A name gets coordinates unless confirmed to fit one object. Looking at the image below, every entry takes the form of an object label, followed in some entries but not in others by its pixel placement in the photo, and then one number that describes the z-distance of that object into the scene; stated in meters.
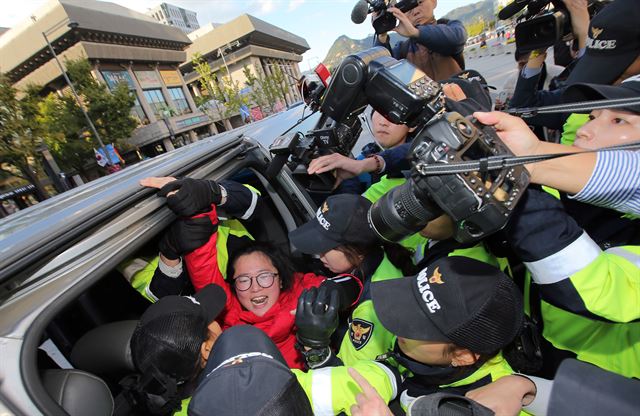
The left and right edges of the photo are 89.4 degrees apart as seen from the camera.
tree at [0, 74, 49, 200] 13.77
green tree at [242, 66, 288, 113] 36.19
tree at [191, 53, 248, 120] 32.28
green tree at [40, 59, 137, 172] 19.45
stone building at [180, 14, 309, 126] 39.97
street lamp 19.06
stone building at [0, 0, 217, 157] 22.77
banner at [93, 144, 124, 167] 19.97
